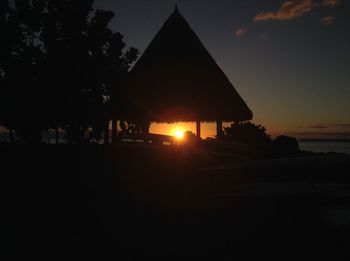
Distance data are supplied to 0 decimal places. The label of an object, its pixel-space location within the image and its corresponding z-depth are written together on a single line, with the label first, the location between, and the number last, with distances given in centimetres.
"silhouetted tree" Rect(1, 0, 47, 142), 1744
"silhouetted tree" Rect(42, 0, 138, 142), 1769
